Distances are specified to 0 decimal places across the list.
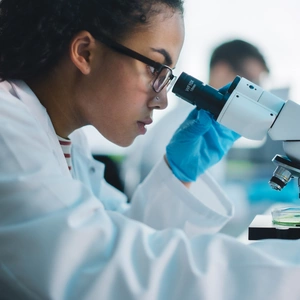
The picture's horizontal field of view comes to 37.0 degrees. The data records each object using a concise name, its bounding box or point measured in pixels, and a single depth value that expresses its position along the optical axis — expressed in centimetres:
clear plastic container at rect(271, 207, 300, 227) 108
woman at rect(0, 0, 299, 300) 78
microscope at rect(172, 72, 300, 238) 106
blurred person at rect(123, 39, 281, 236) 262
